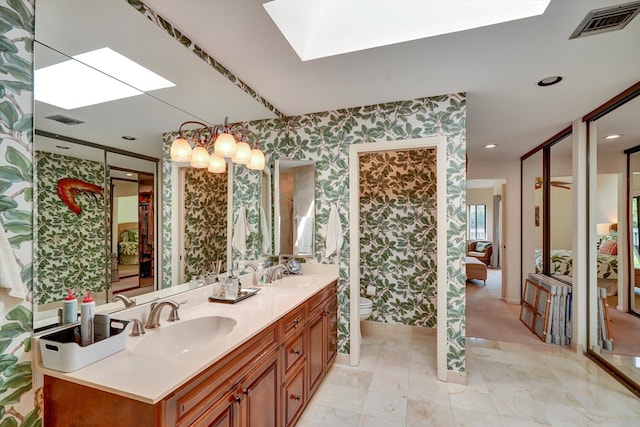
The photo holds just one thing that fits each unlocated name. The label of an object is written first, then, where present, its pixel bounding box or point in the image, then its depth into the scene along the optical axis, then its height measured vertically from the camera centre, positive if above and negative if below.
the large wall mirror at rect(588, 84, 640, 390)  2.91 -0.26
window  10.01 -0.27
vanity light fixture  1.85 +0.46
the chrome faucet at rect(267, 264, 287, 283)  2.66 -0.56
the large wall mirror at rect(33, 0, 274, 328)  1.21 +0.38
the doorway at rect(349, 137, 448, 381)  2.52 -0.22
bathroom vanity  0.96 -0.65
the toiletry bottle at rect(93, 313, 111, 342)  1.19 -0.47
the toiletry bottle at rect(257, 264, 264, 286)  2.61 -0.58
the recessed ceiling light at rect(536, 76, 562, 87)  2.22 +1.05
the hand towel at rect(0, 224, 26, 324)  0.94 -0.23
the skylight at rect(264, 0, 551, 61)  1.58 +1.15
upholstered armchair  8.61 -1.09
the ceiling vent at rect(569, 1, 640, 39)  1.47 +1.05
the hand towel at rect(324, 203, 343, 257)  2.78 -0.20
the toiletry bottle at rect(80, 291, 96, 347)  1.15 -0.44
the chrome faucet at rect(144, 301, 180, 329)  1.46 -0.53
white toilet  3.07 -1.02
